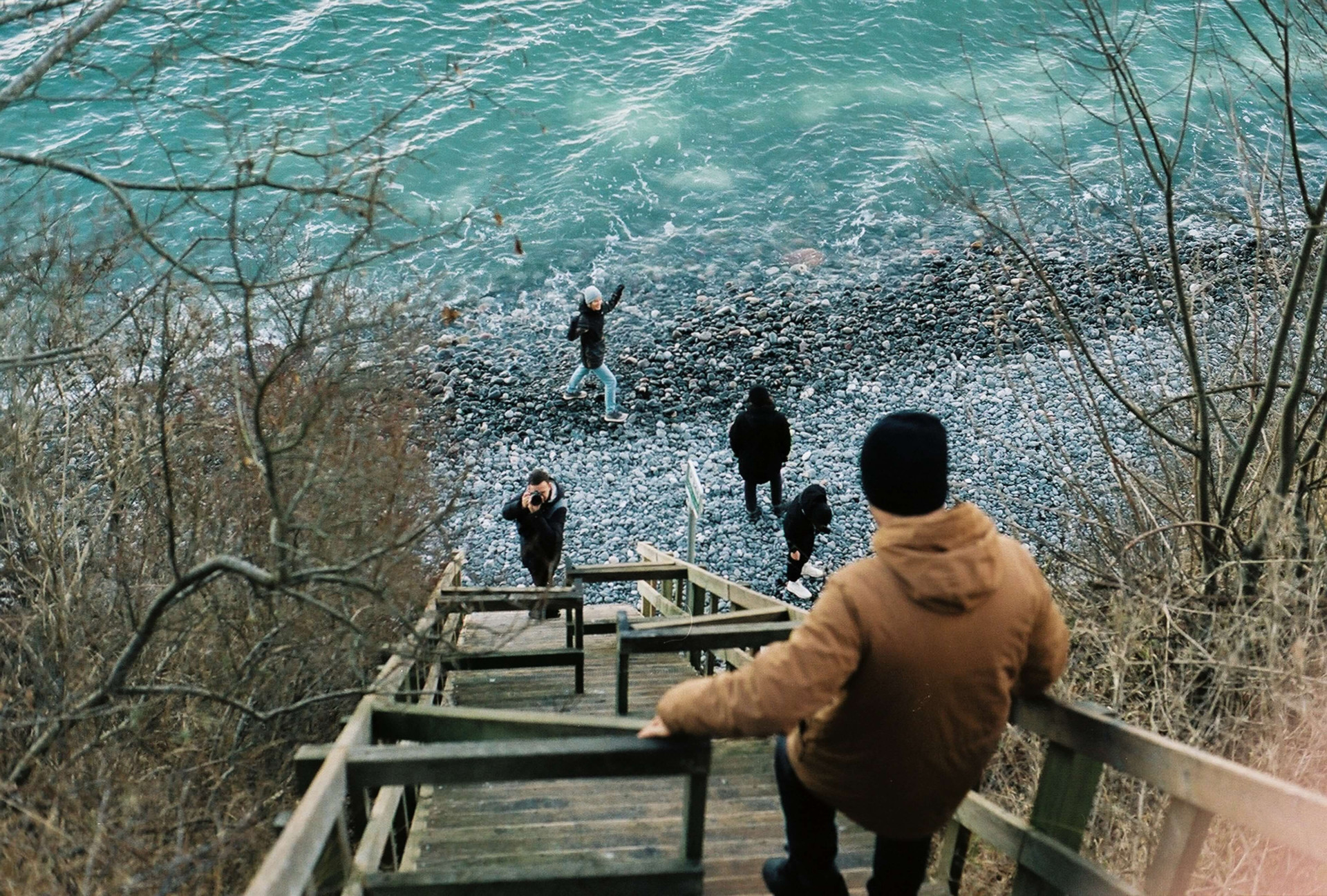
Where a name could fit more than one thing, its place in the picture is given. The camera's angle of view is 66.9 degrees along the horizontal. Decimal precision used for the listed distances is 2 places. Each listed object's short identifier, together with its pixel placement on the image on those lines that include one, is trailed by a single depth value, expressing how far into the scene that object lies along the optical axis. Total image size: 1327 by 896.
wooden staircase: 2.77
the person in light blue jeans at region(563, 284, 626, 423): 14.33
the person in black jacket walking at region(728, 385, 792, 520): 11.41
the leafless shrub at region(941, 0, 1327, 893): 4.42
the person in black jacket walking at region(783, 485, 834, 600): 10.12
